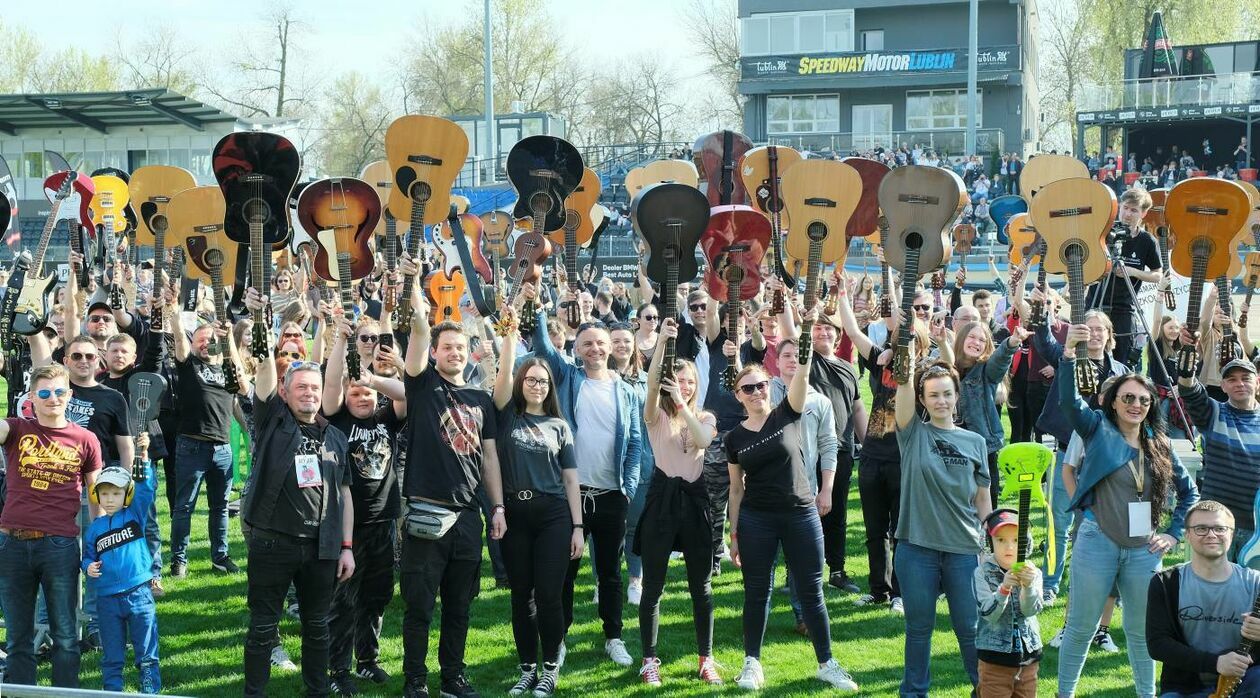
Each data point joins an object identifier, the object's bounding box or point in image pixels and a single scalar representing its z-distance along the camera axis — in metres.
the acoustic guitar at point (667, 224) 7.21
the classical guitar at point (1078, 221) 7.08
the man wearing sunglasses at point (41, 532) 6.50
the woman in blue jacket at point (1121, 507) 6.37
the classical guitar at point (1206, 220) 7.48
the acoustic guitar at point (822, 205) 7.71
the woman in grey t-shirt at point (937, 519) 6.41
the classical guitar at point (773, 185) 7.90
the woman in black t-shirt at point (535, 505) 6.82
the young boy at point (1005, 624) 5.83
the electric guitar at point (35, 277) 7.59
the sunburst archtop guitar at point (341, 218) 7.08
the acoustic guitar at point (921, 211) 6.77
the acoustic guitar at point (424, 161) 7.79
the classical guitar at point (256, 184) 6.54
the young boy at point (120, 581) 6.61
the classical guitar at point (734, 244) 7.67
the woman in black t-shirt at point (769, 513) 6.84
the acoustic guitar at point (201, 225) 7.52
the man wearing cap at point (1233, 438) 6.72
